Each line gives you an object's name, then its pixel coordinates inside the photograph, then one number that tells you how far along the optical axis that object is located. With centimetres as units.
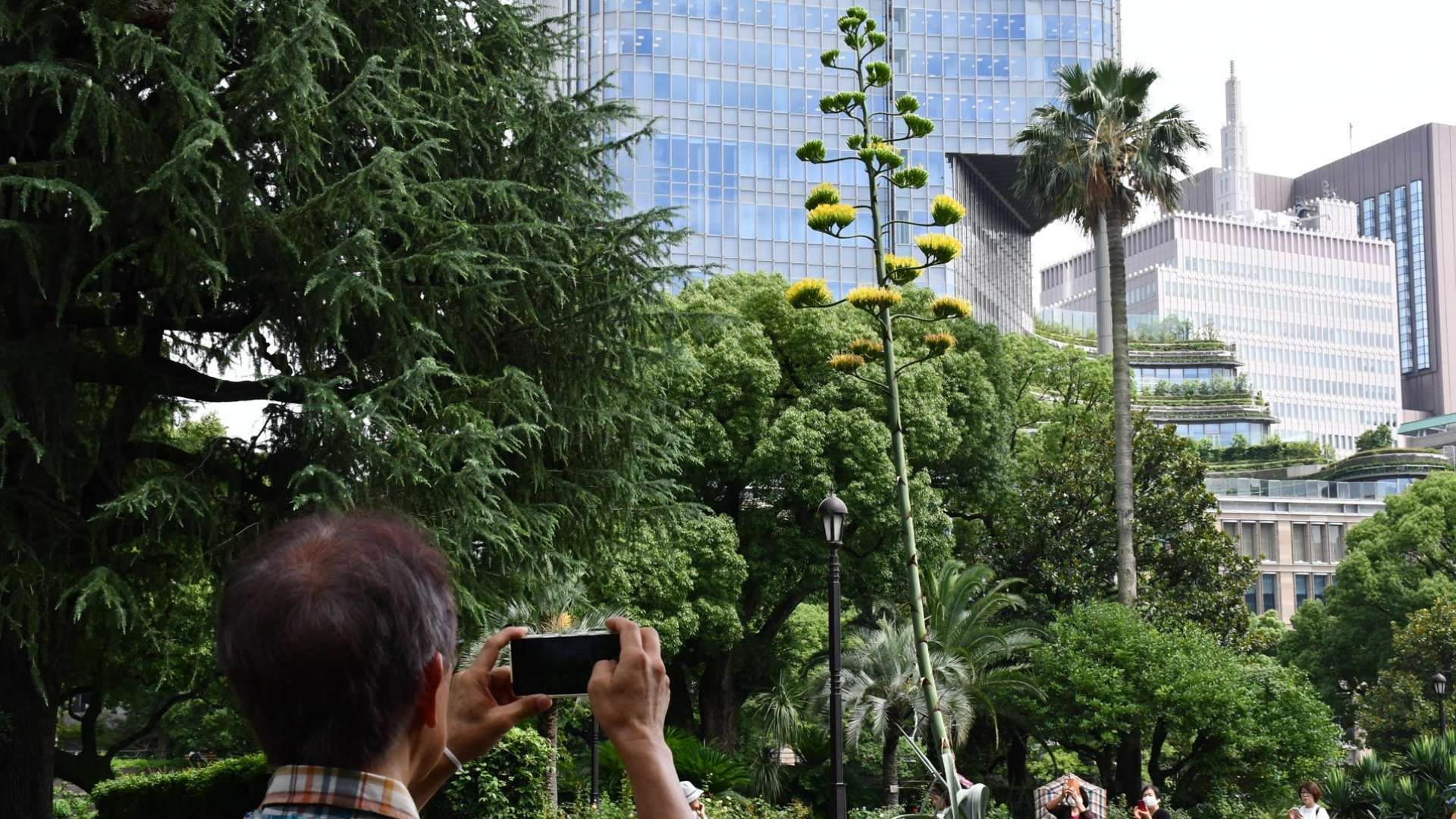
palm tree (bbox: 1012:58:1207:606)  2864
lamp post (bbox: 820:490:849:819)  1484
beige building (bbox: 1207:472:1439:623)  8756
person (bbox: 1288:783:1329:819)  1276
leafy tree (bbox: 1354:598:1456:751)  4094
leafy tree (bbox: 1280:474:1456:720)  4978
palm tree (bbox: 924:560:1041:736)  2664
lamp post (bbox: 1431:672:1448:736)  3069
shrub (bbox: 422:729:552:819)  1587
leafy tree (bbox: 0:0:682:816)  1235
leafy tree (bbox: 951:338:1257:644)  3209
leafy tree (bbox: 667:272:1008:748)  2931
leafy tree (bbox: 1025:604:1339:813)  2511
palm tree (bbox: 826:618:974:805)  2569
